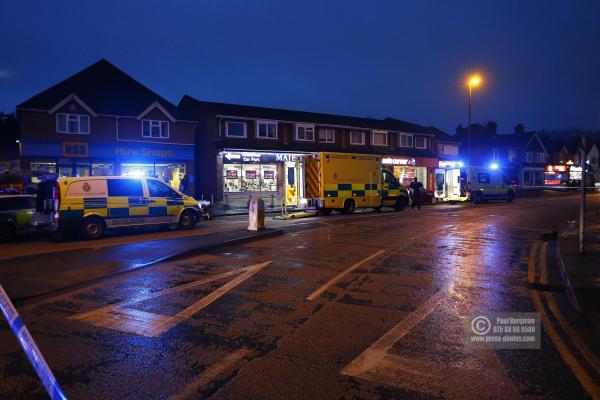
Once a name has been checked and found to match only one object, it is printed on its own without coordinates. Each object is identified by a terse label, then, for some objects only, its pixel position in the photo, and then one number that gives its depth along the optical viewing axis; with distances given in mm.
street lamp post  31828
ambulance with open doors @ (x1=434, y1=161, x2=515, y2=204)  31672
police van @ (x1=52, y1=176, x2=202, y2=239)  13094
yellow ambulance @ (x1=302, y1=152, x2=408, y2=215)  21203
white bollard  13758
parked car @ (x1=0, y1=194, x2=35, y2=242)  13648
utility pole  10013
